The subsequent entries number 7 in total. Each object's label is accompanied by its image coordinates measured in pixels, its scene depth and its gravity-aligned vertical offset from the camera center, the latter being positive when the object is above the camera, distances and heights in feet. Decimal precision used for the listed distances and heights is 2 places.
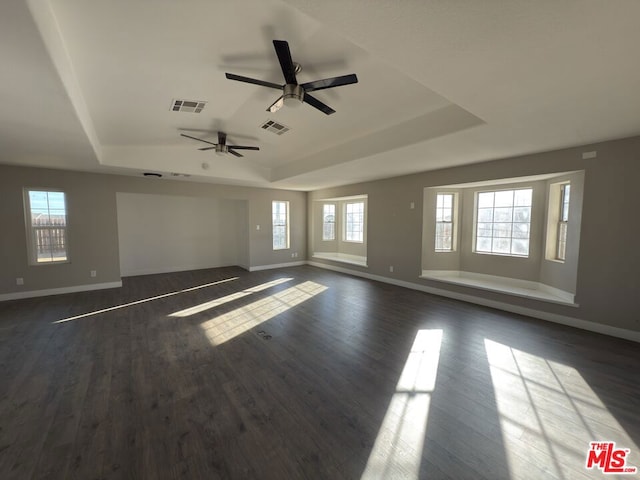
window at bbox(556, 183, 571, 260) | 14.20 +0.07
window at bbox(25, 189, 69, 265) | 16.31 -0.30
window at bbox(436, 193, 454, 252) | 18.86 +0.04
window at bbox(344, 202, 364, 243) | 27.78 +0.03
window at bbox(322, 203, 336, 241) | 29.32 +0.14
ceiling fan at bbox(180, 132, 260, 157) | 14.90 +4.48
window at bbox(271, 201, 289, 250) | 26.86 -0.21
